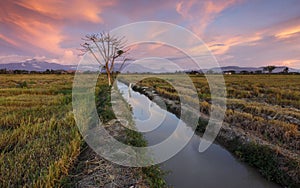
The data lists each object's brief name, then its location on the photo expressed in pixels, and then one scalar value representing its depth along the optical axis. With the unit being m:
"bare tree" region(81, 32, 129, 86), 22.71
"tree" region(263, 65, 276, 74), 93.44
